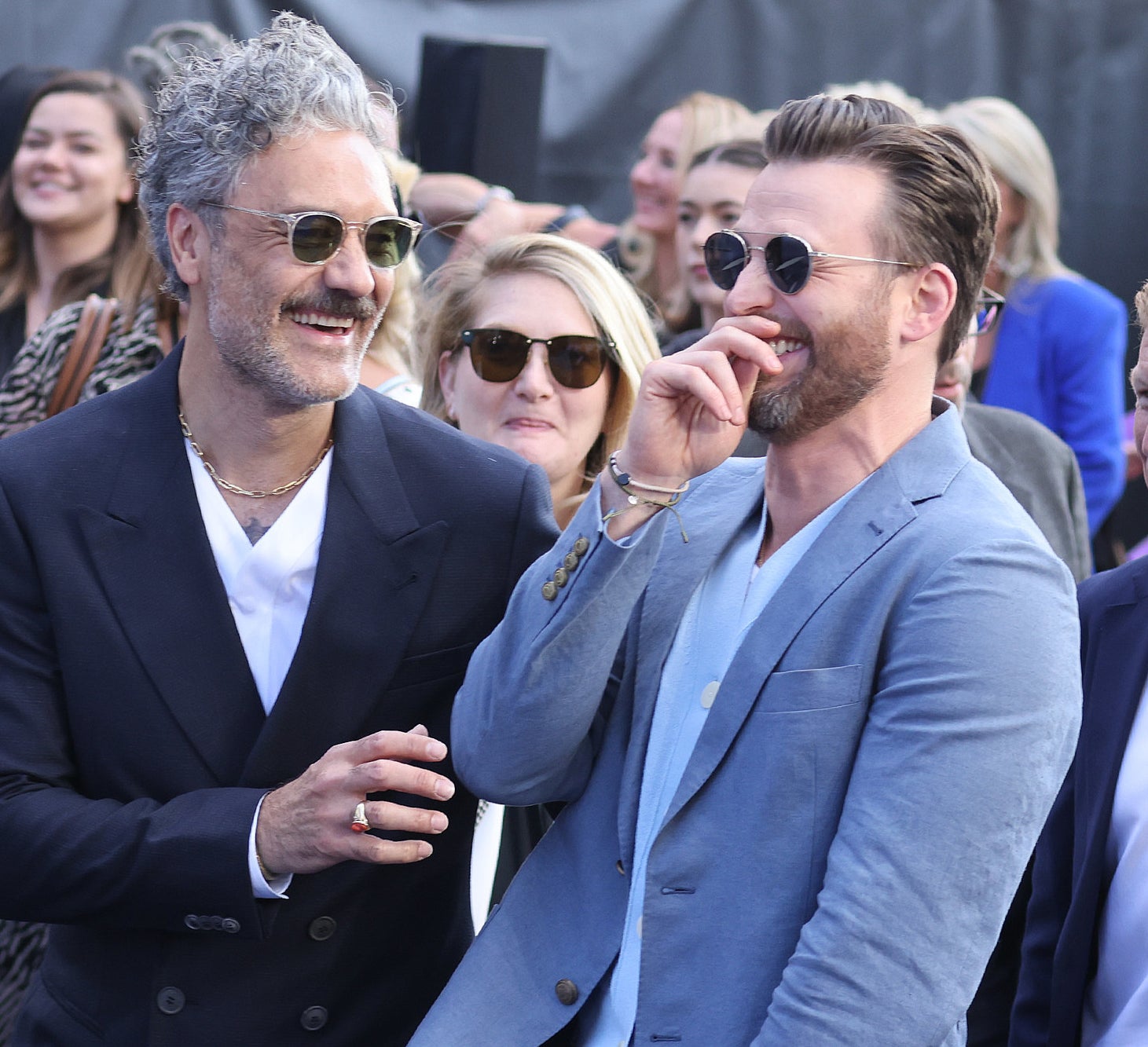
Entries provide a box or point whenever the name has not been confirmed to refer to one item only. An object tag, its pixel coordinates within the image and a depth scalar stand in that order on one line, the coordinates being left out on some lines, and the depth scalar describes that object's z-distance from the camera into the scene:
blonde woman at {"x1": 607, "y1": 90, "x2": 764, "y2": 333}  11.56
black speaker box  10.49
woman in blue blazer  10.31
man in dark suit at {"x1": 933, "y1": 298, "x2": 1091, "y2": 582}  7.92
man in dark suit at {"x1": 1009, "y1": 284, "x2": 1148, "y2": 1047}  5.01
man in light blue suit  3.89
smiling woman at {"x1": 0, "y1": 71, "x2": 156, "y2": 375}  10.81
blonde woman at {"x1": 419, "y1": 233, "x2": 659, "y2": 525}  7.45
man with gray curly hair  4.75
